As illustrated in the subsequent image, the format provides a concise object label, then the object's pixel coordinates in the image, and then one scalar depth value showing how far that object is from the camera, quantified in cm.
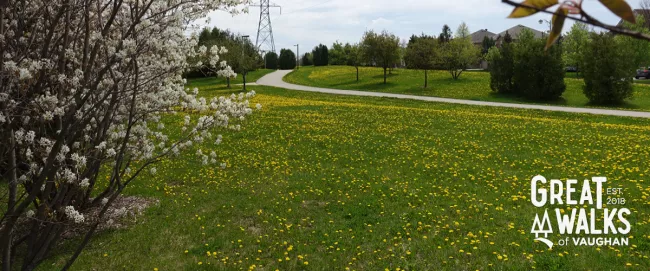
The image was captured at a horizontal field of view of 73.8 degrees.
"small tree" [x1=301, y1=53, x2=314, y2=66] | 9375
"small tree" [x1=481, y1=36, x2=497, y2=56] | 8575
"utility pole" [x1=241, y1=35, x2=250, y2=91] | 3919
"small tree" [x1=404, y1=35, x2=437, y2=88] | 4281
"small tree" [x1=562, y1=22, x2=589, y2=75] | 5058
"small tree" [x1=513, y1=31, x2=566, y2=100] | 3186
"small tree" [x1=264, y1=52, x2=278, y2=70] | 7725
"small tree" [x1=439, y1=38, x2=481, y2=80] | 4369
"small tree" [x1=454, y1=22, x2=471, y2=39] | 8698
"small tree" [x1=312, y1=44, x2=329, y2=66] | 7938
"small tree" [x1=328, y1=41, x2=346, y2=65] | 7815
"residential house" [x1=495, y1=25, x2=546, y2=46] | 9450
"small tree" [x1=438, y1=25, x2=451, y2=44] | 11000
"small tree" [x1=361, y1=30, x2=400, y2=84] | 4384
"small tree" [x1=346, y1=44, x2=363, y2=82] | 4656
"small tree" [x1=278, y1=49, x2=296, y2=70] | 7812
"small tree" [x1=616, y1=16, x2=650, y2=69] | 2884
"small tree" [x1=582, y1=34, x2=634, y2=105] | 2877
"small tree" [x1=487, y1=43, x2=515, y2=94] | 3606
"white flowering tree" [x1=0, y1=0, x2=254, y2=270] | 351
